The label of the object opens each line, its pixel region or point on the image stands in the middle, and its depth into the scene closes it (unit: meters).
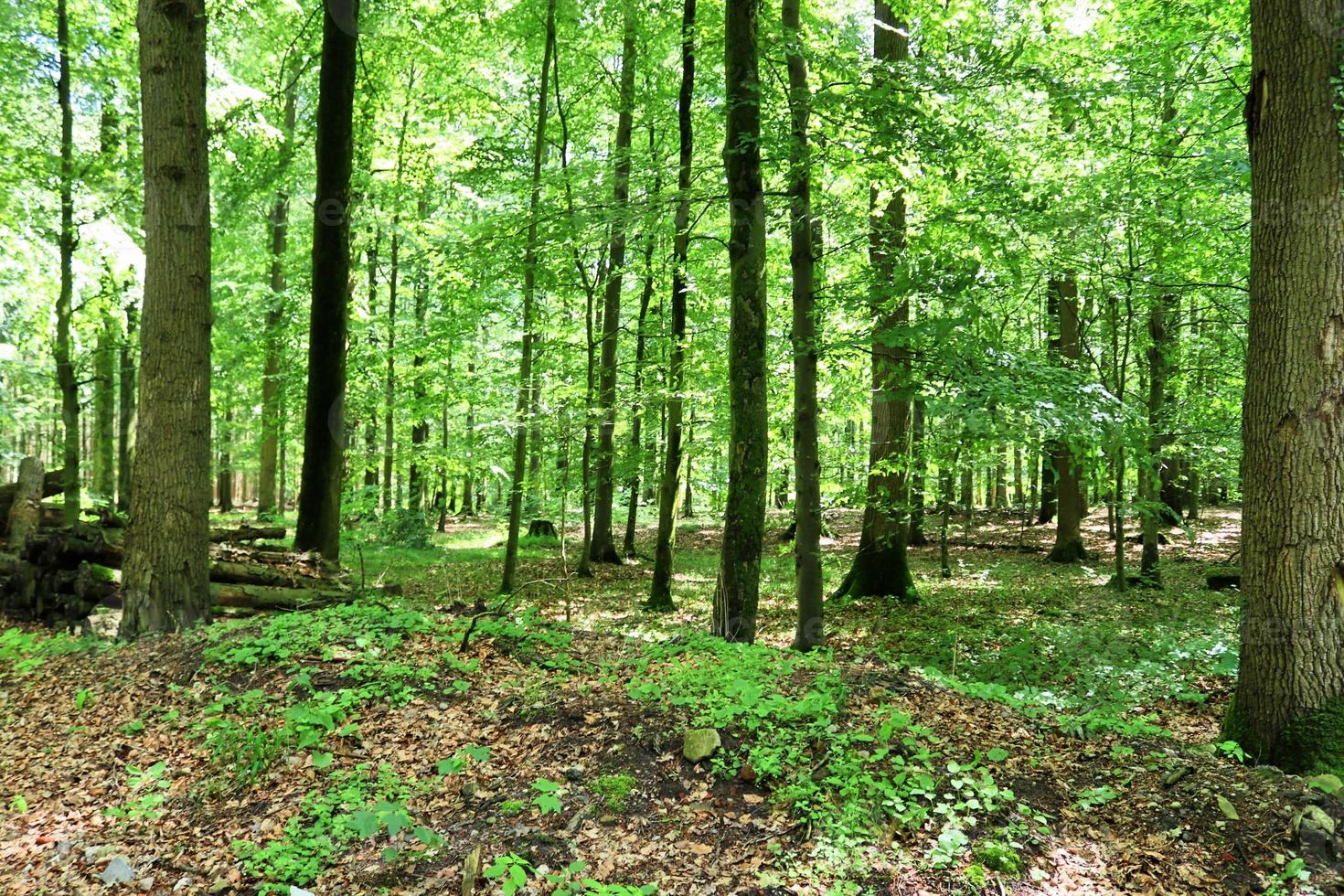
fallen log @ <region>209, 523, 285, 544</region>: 10.44
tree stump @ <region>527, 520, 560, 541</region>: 19.91
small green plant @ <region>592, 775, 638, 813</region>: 3.92
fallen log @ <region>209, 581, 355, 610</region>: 7.60
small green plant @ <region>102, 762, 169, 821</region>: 3.95
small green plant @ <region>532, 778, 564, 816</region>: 3.74
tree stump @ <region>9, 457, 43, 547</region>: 9.86
